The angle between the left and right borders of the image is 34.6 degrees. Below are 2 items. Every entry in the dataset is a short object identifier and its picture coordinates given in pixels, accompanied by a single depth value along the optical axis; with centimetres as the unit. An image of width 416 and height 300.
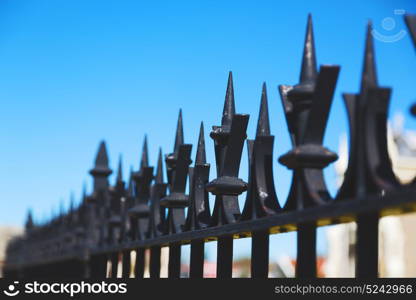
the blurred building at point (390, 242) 2895
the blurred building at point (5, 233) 1166
